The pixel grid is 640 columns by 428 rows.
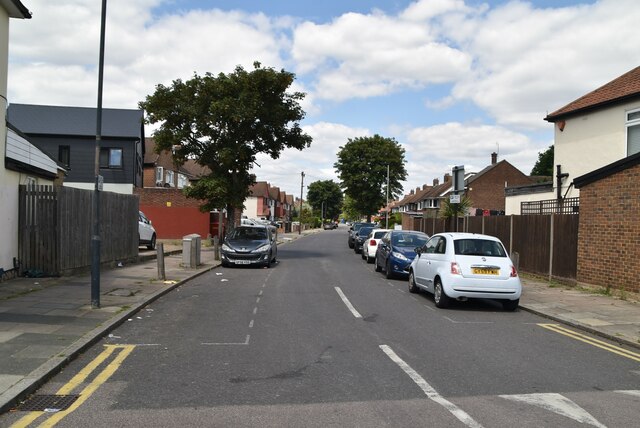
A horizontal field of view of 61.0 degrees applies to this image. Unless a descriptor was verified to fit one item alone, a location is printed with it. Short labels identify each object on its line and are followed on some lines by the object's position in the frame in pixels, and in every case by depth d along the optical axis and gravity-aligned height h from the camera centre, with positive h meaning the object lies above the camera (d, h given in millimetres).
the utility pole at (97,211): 9750 -144
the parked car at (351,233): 35856 -1648
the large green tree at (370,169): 67438 +4965
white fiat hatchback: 11000 -1253
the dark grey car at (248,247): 19656 -1515
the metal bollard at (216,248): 22766 -1803
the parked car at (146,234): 25133 -1399
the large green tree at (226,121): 24703 +3942
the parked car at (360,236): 30572 -1587
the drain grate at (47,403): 4980 -1901
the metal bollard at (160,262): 14454 -1561
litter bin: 18469 -1589
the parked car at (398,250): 16672 -1297
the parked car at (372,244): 24047 -1570
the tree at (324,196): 134750 +2938
